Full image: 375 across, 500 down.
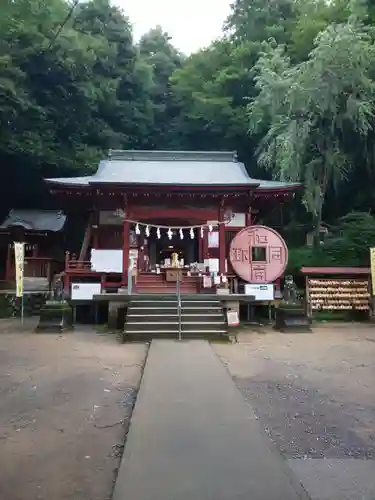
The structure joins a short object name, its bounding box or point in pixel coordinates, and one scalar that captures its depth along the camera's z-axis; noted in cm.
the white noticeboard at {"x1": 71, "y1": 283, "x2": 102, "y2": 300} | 1271
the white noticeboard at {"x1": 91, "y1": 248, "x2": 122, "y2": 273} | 1322
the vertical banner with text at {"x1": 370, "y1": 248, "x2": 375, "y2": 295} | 1221
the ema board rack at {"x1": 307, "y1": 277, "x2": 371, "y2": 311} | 1328
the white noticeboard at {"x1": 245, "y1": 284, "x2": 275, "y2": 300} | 1271
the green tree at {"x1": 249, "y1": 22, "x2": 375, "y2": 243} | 1534
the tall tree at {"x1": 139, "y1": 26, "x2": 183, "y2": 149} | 2816
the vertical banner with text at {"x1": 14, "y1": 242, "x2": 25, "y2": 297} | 1249
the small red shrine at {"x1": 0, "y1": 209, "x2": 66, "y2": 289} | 1998
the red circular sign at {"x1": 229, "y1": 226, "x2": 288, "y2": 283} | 1292
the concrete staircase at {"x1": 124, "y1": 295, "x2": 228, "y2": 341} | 965
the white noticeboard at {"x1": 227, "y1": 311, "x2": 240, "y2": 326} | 1158
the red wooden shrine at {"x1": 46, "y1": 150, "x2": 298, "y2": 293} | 1273
